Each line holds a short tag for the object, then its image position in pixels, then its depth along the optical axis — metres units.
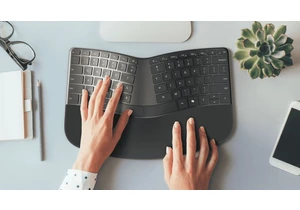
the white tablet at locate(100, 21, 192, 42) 0.75
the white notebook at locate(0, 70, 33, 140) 0.72
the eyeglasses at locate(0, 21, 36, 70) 0.73
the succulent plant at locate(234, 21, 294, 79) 0.68
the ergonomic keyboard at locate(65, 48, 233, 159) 0.73
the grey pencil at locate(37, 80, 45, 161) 0.73
